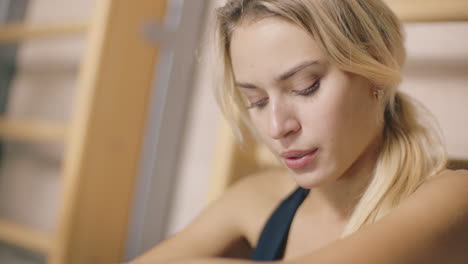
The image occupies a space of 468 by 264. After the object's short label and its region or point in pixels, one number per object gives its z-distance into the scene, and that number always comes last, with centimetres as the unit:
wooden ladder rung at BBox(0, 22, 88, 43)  130
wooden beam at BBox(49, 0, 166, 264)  117
